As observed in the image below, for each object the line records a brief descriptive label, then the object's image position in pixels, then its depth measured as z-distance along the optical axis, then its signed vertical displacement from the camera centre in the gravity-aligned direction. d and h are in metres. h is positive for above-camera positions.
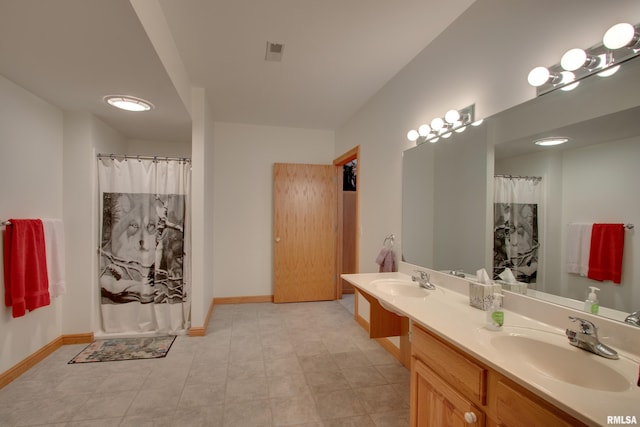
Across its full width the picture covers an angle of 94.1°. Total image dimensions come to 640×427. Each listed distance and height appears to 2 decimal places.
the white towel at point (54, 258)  2.58 -0.44
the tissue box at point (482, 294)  1.57 -0.44
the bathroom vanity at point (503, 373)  0.80 -0.54
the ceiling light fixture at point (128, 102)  2.52 +0.94
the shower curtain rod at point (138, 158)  3.01 +0.54
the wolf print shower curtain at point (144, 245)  3.03 -0.37
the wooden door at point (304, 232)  4.34 -0.32
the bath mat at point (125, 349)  2.63 -1.31
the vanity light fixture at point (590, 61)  1.06 +0.60
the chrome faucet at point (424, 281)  2.09 -0.50
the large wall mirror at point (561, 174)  1.12 +0.18
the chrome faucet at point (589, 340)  1.03 -0.46
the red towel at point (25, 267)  2.18 -0.44
